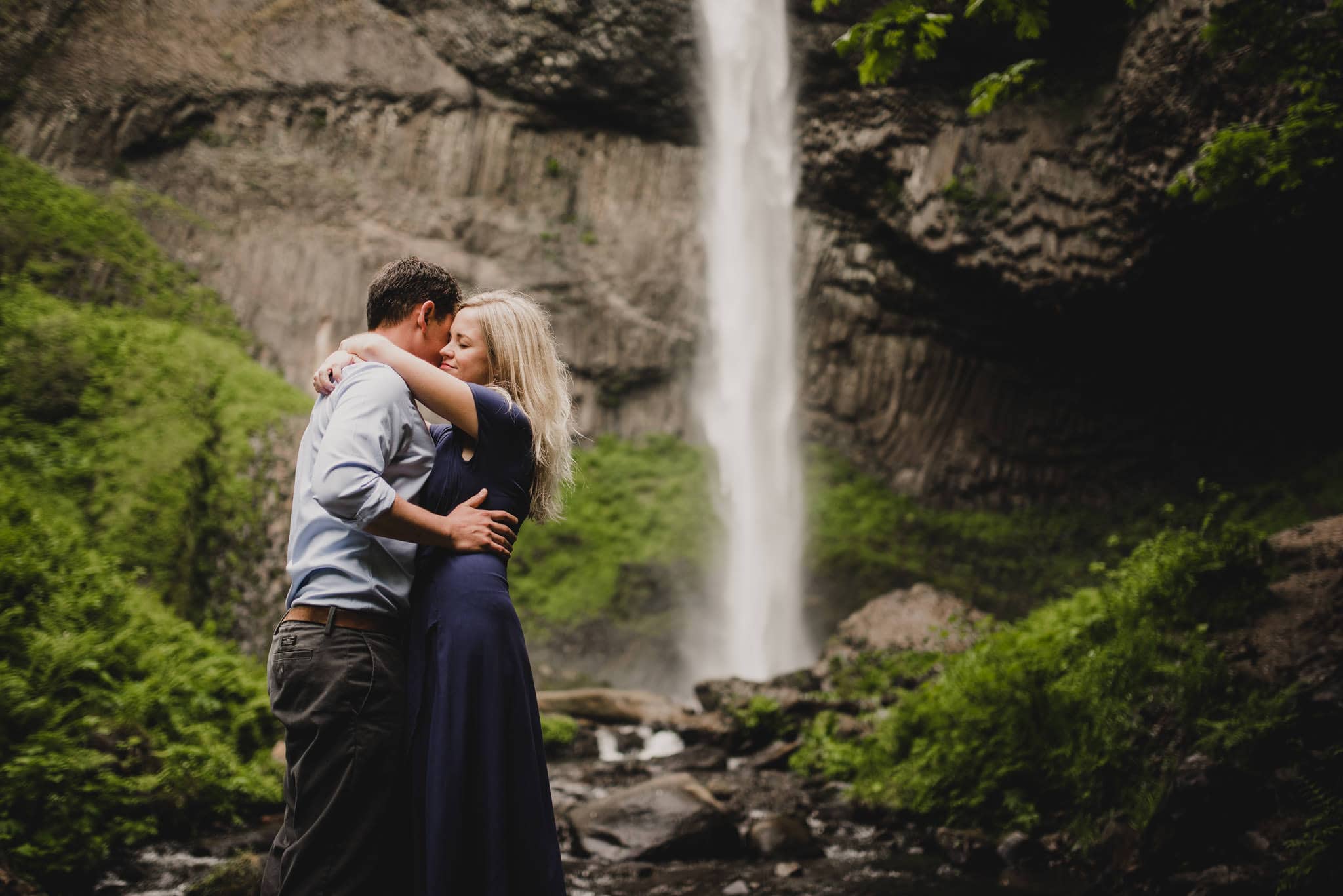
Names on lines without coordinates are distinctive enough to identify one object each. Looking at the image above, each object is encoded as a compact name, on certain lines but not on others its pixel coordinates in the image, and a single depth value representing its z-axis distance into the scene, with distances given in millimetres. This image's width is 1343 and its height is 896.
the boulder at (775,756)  10227
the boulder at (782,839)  6570
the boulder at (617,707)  13984
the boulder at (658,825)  6469
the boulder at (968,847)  6090
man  2385
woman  2451
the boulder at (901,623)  16578
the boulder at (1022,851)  5984
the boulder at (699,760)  10406
